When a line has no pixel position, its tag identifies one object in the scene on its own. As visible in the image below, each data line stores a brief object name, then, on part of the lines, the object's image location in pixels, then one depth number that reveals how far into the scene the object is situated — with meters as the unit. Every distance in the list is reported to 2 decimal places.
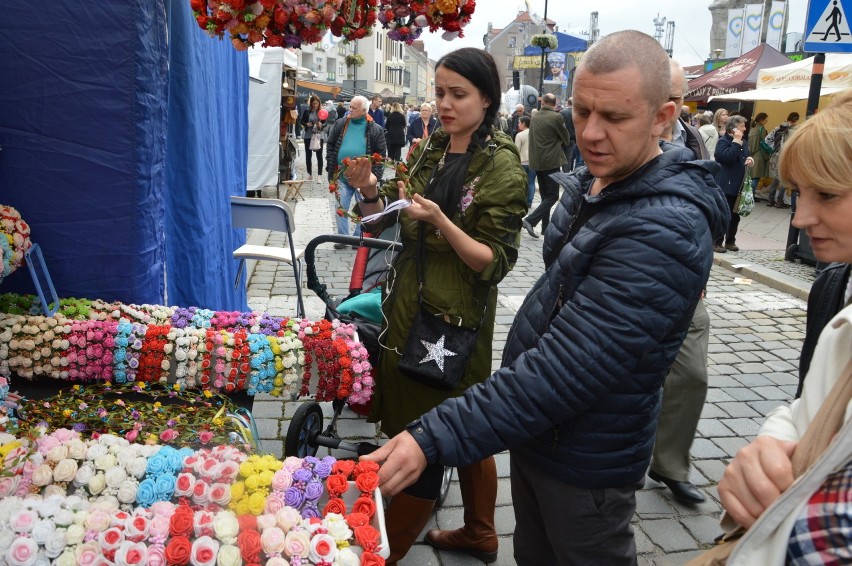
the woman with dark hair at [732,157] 9.75
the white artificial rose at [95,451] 1.77
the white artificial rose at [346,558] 1.41
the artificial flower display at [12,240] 2.82
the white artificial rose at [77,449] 1.78
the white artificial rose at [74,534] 1.46
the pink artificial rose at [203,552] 1.41
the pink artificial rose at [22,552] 1.39
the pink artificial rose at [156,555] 1.40
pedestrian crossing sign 7.18
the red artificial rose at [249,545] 1.44
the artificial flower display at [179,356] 2.66
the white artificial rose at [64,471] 1.71
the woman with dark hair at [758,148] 14.33
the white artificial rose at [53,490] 1.67
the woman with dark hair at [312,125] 18.08
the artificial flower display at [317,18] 2.49
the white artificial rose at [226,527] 1.47
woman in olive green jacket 2.47
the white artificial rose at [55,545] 1.43
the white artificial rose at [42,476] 1.69
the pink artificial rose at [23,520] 1.47
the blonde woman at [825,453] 0.98
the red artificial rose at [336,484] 1.59
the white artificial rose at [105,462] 1.73
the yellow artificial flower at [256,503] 1.56
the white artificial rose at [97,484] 1.68
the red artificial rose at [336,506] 1.55
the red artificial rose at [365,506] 1.53
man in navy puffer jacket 1.52
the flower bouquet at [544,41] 21.52
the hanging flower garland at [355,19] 2.63
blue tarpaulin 3.04
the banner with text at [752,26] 28.75
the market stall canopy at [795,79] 12.84
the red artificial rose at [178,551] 1.41
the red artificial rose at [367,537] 1.46
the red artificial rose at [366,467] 1.60
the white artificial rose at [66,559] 1.40
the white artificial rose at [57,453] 1.75
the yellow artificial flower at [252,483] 1.63
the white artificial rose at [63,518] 1.51
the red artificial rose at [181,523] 1.48
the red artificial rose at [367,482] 1.56
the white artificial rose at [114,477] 1.67
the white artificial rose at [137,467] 1.70
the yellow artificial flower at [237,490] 1.62
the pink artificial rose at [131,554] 1.39
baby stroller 2.82
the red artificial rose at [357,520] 1.50
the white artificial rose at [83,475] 1.71
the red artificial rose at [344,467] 1.64
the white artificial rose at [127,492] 1.63
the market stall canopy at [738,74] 17.27
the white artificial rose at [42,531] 1.45
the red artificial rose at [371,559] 1.42
